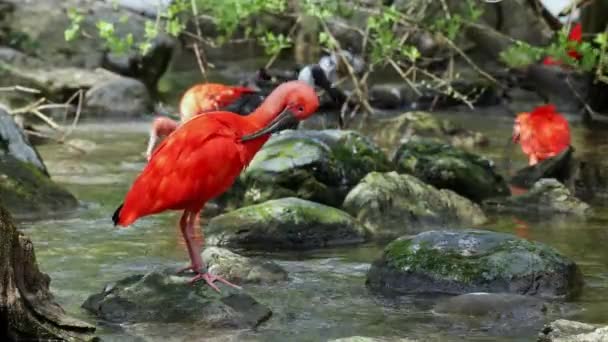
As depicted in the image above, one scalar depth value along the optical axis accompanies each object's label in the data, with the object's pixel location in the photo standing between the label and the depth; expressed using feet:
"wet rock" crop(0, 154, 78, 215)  55.36
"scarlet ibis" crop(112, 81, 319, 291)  37.27
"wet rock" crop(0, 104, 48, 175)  58.70
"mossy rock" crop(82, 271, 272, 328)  35.32
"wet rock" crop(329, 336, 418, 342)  31.73
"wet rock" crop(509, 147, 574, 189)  66.33
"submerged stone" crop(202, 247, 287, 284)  40.88
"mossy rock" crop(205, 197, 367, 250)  48.55
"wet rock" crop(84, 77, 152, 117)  103.40
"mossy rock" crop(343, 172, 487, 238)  53.52
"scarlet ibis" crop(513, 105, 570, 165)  70.28
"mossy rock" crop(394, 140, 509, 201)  62.85
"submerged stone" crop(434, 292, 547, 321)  36.96
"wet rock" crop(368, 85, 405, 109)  109.09
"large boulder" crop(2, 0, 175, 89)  117.19
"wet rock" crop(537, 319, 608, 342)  31.07
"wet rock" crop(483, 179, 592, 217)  58.44
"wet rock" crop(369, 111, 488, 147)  85.71
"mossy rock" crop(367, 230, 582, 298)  40.06
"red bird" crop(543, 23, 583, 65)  57.10
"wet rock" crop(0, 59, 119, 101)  104.22
